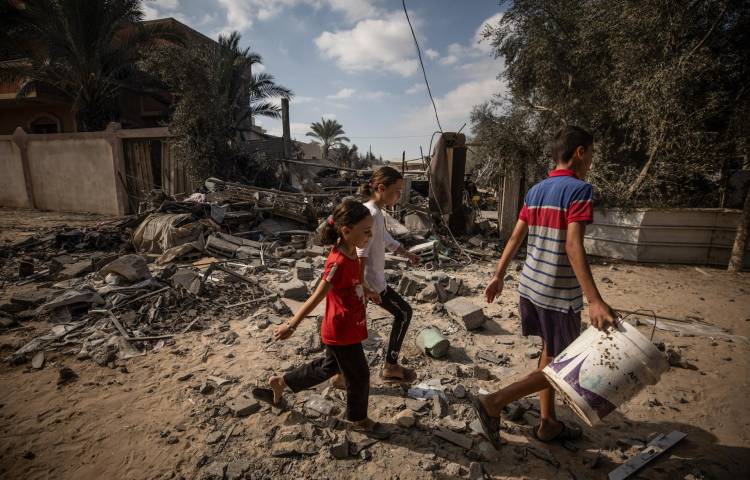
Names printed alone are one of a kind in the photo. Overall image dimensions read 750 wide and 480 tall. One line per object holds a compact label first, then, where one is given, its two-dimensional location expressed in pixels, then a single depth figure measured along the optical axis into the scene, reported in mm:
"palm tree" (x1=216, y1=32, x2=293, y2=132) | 15812
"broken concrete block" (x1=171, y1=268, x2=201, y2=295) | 4680
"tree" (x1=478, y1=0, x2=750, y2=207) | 6211
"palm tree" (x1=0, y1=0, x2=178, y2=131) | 12594
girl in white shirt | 2598
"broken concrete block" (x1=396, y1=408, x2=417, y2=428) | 2430
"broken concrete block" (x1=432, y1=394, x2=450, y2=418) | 2561
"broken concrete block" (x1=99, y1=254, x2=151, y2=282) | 5004
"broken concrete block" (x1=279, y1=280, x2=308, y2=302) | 4875
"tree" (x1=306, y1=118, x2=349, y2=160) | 30266
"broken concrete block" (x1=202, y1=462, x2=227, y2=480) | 2025
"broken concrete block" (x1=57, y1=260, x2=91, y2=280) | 5668
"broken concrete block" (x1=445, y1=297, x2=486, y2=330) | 3994
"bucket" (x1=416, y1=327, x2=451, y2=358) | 3361
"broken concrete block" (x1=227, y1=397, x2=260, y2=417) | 2520
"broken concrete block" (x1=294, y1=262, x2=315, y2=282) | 5594
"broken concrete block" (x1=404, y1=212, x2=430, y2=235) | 8328
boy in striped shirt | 1794
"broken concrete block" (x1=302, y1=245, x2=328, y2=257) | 7090
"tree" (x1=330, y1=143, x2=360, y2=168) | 27698
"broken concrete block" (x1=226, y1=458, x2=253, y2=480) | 2023
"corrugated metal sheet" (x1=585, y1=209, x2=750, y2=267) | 6615
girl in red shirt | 2064
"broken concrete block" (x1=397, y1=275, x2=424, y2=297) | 5094
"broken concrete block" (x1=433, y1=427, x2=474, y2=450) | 2260
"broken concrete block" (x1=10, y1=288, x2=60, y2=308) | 4492
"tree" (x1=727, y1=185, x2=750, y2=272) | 6070
